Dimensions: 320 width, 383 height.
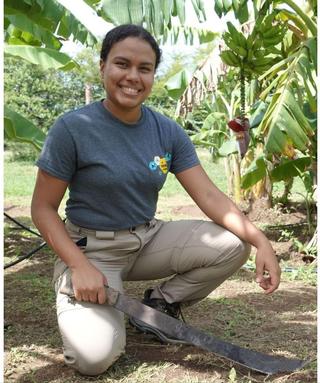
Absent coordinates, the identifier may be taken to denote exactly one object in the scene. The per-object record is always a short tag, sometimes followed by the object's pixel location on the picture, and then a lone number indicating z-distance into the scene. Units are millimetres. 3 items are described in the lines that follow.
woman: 2135
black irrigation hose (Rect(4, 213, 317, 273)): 4008
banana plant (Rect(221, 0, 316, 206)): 3605
